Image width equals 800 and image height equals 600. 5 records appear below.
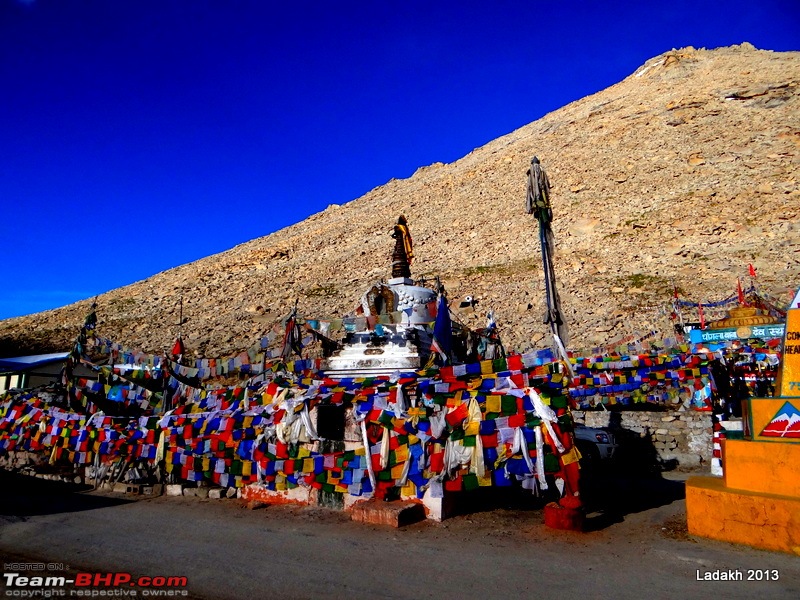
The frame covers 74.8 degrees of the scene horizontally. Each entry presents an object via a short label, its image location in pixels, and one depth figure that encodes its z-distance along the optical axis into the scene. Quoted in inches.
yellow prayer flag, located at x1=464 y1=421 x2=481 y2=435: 253.4
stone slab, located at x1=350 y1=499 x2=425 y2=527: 243.0
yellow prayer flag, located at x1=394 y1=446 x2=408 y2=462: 265.1
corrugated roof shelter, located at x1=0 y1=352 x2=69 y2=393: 660.1
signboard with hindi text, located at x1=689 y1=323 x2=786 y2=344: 548.4
